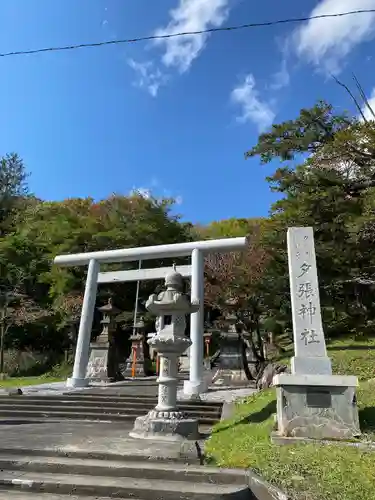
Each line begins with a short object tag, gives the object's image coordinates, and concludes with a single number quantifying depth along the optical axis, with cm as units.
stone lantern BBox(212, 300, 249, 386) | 1372
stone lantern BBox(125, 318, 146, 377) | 1958
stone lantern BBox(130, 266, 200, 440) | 624
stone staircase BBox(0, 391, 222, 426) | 870
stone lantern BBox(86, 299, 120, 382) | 1451
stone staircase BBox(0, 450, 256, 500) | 406
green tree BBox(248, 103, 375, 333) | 1534
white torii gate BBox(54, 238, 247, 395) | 1151
